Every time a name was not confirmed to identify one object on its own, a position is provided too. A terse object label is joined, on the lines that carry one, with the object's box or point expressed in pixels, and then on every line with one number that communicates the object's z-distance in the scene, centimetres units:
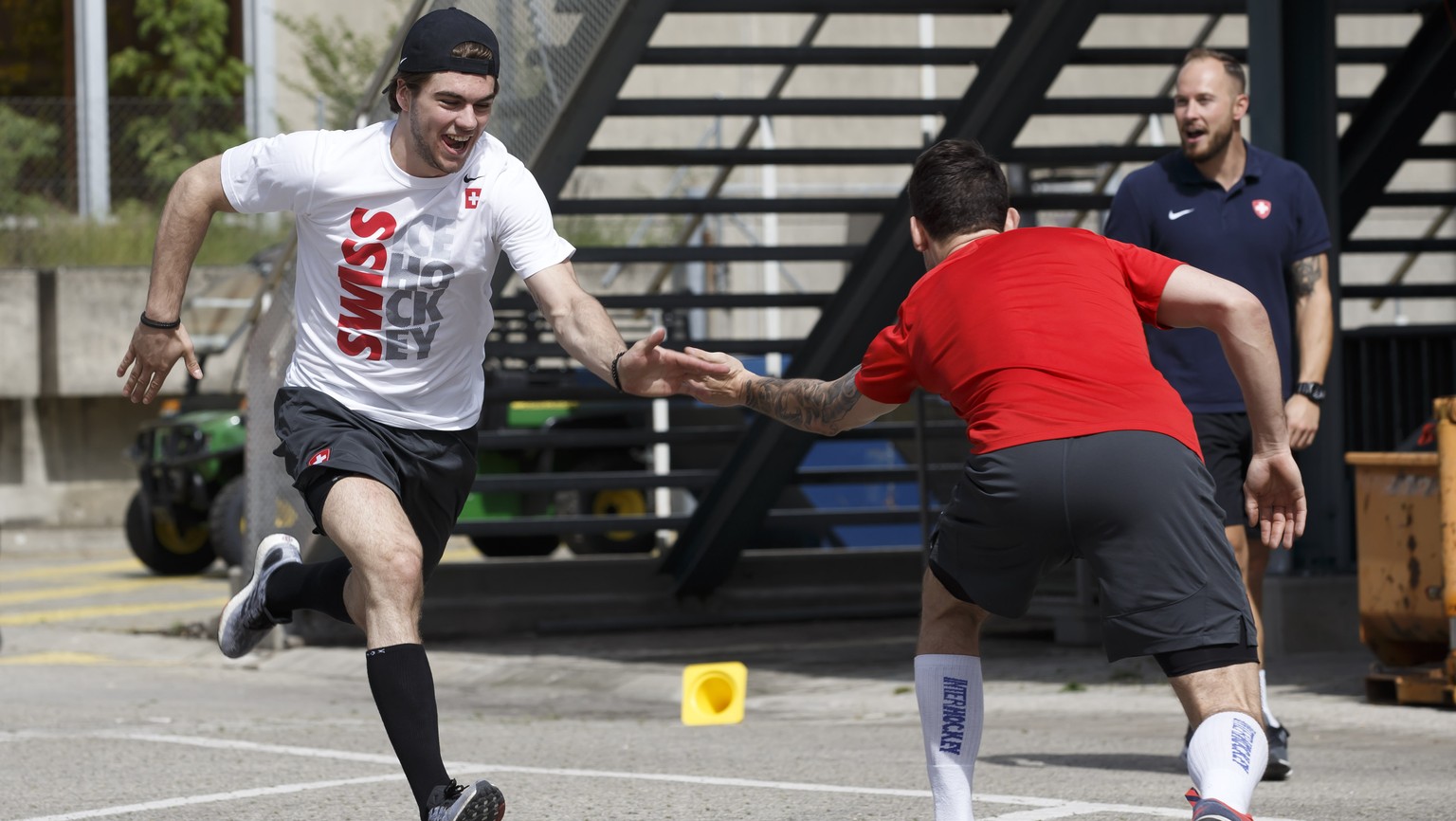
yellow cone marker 1662
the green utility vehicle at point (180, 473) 3097
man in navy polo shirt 1231
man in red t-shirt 778
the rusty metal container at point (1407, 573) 1486
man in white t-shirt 961
